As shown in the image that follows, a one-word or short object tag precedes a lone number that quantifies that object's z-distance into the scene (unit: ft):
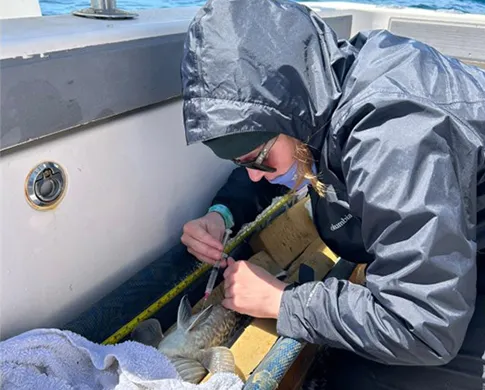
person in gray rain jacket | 3.73
